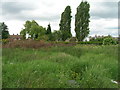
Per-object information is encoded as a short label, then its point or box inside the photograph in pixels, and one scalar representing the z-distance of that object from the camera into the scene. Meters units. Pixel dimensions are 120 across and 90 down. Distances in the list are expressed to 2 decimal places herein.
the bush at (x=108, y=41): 13.56
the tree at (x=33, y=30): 25.25
